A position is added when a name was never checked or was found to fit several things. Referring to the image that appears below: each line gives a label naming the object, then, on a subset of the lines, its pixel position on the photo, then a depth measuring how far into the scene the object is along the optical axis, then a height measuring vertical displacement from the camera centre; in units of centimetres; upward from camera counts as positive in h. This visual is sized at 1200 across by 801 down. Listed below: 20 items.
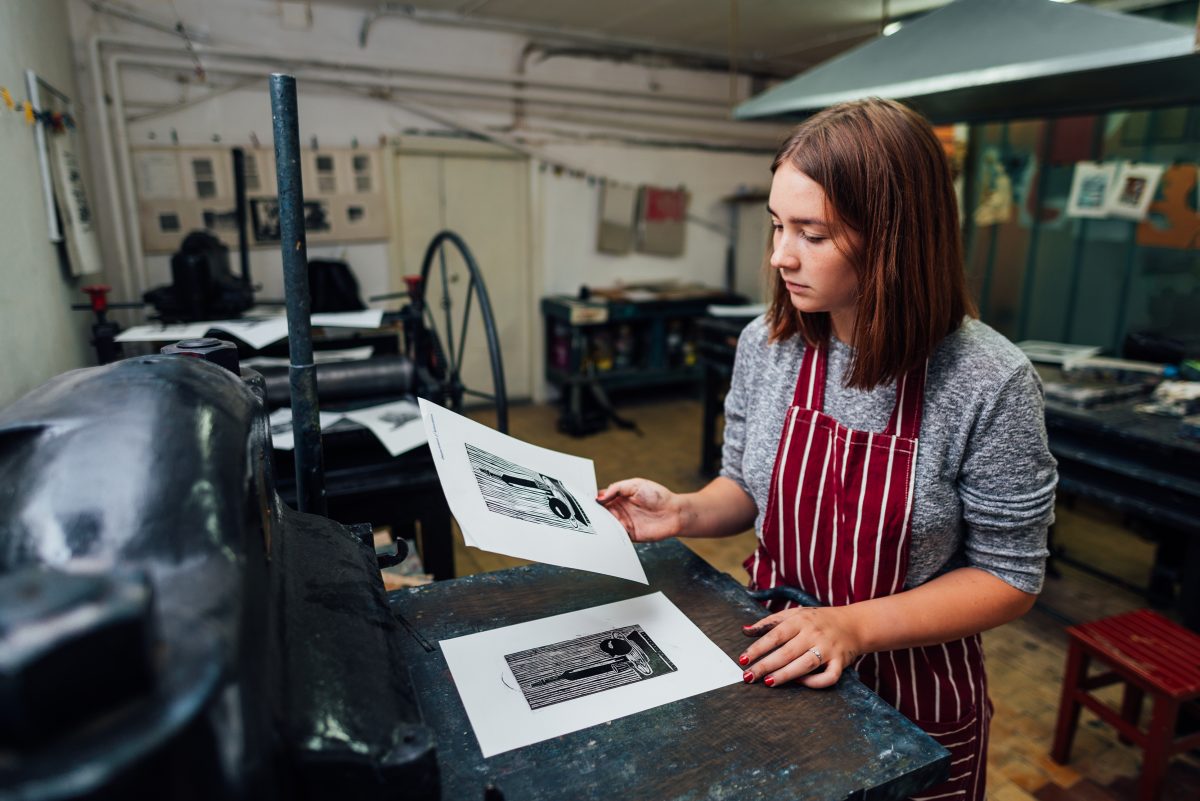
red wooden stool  162 -103
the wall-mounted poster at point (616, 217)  523 +9
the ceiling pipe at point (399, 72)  361 +94
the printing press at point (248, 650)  26 -20
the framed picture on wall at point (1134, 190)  332 +19
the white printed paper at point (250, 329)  191 -28
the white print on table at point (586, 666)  71 -45
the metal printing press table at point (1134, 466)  184 -64
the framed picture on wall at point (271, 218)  408 +6
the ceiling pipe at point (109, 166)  344 +31
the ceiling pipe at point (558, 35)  412 +125
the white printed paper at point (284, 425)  154 -46
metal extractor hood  136 +37
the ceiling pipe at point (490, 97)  385 +86
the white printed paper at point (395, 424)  168 -48
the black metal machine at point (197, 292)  241 -22
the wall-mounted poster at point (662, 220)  541 +7
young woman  86 -29
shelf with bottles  483 -80
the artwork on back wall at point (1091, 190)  350 +20
